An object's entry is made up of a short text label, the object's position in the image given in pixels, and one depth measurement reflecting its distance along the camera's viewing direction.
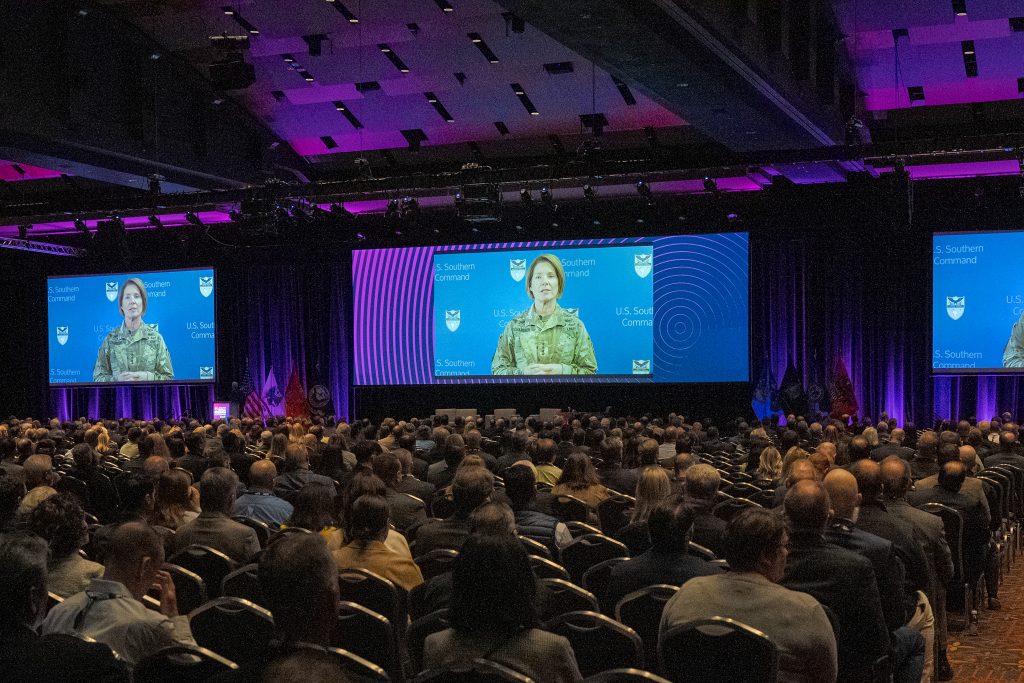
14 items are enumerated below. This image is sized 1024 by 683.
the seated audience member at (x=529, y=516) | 5.28
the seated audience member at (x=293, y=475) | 7.42
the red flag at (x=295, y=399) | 22.23
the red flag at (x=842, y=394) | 18.33
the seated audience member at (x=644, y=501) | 5.40
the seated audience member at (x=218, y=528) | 5.00
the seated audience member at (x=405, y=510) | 6.25
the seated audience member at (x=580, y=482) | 6.70
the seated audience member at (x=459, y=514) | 5.01
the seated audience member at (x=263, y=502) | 6.34
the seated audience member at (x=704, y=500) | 5.22
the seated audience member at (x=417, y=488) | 7.34
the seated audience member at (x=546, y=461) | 8.14
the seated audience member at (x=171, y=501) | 5.72
